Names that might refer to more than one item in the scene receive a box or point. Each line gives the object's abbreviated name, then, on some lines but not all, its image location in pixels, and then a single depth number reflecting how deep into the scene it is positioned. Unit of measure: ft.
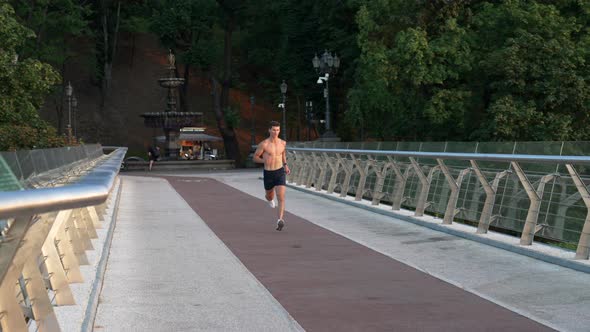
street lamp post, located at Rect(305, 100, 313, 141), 233.31
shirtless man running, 58.80
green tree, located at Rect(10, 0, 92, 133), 204.95
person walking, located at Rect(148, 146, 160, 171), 207.67
